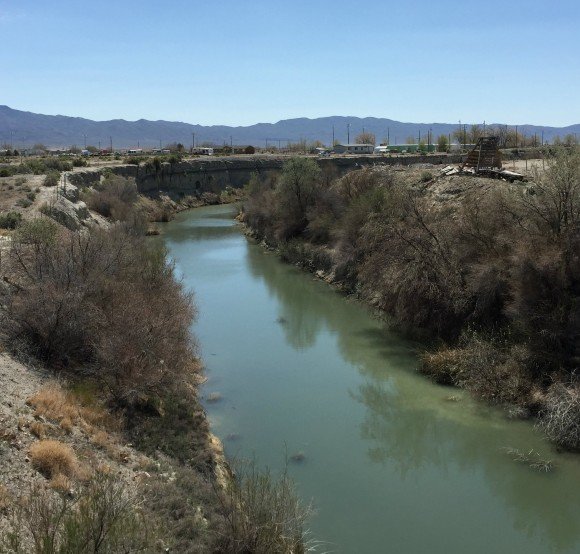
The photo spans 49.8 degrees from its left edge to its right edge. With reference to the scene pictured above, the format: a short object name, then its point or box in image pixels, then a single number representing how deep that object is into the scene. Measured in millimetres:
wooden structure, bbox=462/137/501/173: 33375
